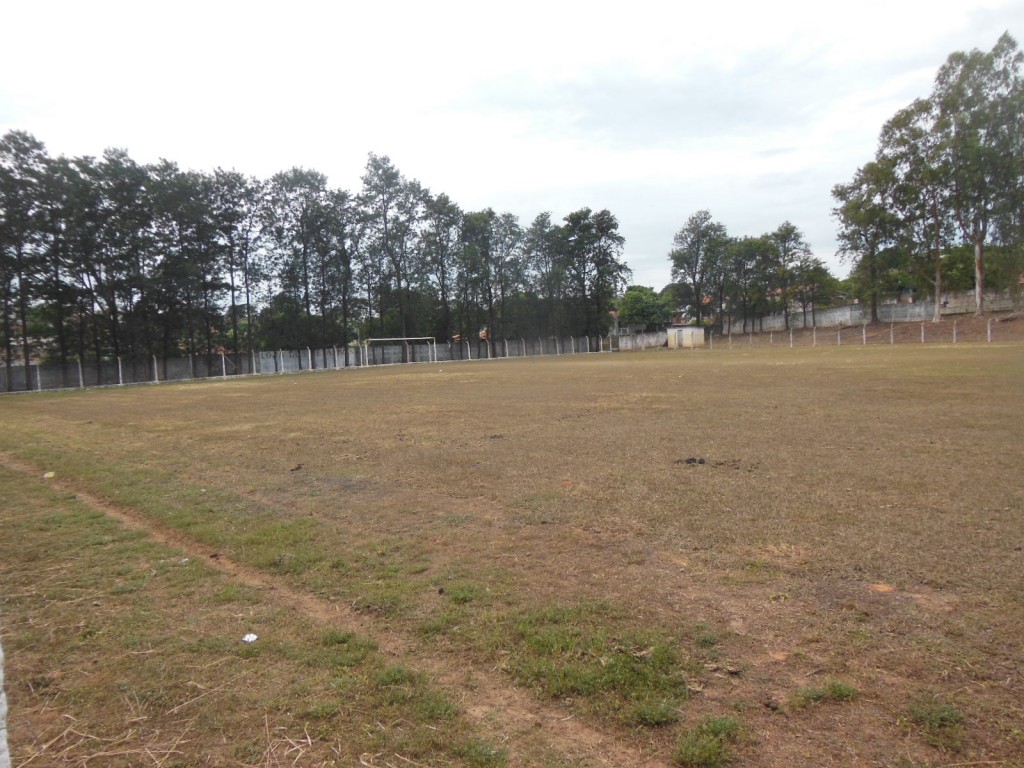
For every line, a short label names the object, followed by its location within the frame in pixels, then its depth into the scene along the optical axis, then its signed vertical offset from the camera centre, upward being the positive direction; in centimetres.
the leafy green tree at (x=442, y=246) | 6475 +1212
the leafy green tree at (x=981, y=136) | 4744 +1578
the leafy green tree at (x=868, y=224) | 5362 +1021
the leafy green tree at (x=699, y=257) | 7744 +1142
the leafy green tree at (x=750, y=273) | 7138 +821
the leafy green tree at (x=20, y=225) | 3656 +957
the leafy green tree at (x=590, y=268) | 7406 +1018
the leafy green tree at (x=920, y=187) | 5047 +1251
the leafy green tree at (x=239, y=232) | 4991 +1174
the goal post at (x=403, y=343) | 5905 +144
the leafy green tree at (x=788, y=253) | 6944 +995
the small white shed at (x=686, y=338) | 7294 +52
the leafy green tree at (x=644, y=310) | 8431 +497
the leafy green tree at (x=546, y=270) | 7312 +1001
